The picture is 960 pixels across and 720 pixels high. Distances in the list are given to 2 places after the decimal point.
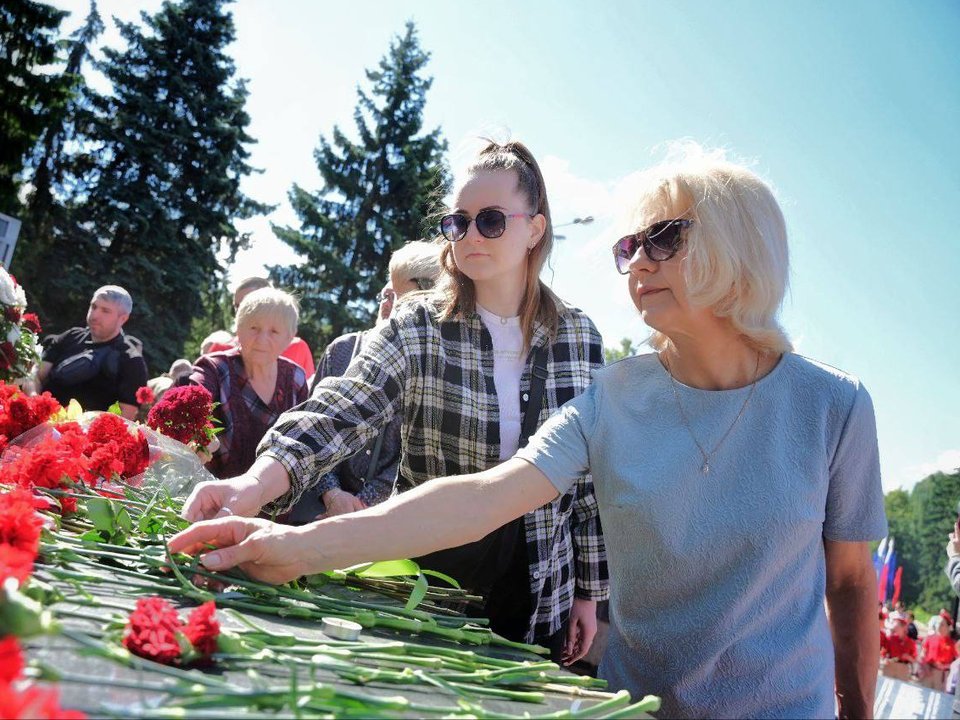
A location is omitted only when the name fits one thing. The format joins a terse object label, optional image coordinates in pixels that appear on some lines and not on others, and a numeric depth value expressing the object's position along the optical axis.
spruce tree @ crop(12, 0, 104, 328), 24.02
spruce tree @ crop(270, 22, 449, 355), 27.64
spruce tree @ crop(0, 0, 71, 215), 24.20
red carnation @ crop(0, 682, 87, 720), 0.60
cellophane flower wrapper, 2.15
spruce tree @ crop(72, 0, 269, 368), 25.42
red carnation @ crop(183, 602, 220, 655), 1.01
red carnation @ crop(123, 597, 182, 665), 0.96
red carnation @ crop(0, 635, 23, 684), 0.66
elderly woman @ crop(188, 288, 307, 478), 4.47
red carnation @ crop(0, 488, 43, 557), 1.06
